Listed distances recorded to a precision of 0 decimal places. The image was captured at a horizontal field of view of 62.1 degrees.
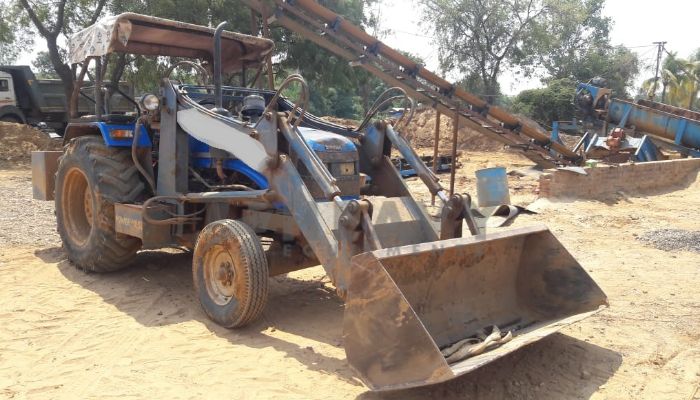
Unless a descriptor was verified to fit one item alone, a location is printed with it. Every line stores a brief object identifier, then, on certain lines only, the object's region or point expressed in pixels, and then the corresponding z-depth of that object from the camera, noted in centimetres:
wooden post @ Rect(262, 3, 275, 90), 701
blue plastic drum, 963
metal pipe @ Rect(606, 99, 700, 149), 1532
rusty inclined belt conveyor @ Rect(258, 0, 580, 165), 1215
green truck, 1988
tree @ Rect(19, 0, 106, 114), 1745
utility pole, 3217
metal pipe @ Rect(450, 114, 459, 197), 635
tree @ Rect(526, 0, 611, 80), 2845
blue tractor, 330
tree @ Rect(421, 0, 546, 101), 2817
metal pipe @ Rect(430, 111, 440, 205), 791
